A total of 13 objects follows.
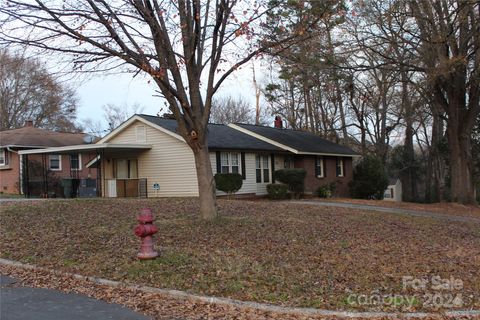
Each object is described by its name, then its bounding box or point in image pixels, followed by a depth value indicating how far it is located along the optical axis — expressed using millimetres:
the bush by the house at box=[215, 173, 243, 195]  23125
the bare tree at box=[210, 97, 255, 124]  56188
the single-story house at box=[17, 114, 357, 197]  23844
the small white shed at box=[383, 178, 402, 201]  48219
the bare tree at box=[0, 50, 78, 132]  42906
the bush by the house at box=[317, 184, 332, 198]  28608
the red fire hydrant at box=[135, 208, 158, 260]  7715
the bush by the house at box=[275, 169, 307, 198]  26453
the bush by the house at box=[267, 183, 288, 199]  25406
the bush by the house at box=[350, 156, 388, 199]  32750
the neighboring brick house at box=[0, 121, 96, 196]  30250
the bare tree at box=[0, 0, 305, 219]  10422
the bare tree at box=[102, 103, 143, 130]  63600
